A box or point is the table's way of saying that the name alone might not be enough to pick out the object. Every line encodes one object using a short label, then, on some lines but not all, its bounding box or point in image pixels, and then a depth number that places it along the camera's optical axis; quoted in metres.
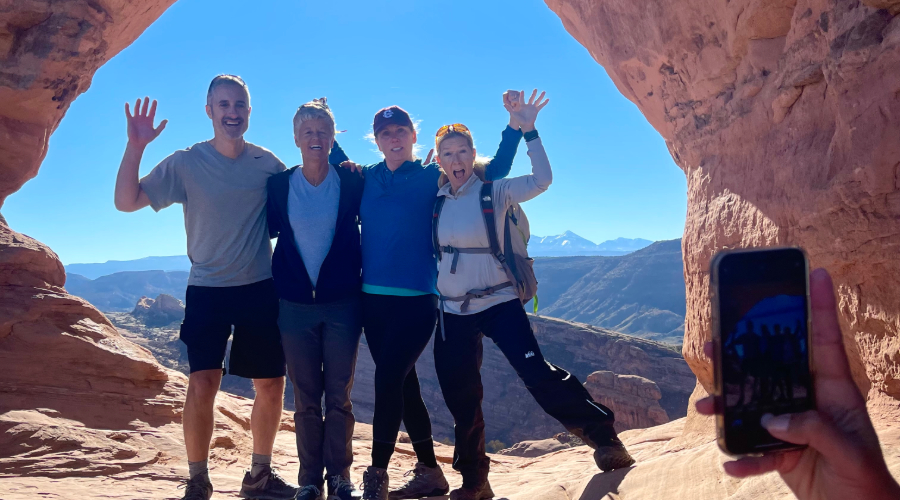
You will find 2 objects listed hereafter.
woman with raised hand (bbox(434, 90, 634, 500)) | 3.53
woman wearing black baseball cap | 3.48
